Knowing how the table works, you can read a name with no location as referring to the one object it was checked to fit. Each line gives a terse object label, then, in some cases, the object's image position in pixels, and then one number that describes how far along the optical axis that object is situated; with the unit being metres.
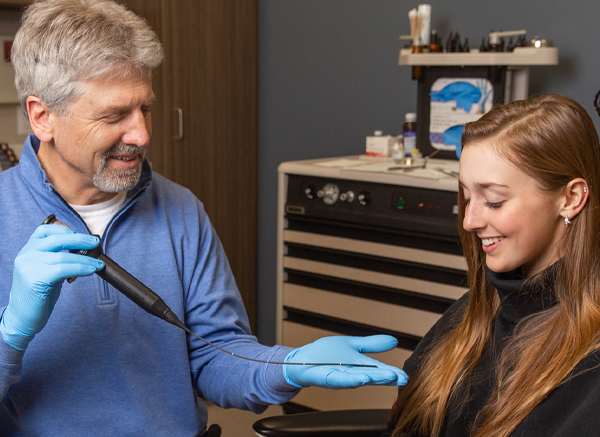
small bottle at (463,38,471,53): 2.17
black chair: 1.19
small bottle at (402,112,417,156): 2.33
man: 1.00
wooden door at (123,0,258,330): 2.41
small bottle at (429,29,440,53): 2.22
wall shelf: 2.03
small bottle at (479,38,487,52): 2.14
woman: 0.95
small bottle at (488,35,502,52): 2.11
